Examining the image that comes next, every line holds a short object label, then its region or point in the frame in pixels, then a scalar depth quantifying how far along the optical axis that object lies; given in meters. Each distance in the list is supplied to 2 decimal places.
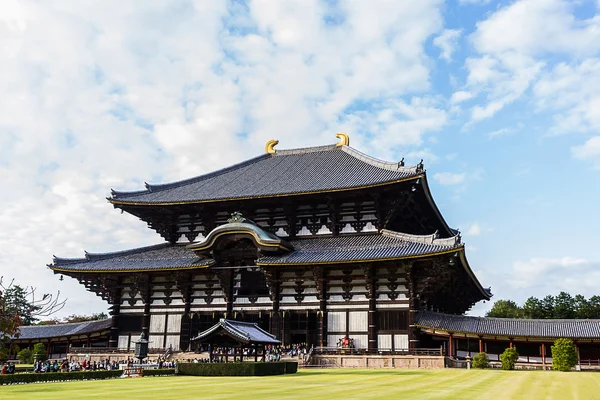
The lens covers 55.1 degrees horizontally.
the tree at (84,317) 96.14
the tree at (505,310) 93.77
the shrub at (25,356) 54.03
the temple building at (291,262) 41.12
